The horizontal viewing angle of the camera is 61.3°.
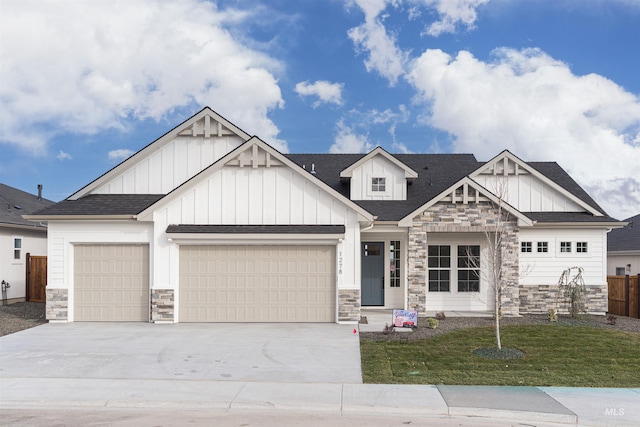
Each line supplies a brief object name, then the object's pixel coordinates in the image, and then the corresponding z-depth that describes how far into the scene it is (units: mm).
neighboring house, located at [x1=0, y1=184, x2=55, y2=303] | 21062
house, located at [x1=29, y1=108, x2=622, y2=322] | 16031
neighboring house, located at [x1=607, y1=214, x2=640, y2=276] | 26938
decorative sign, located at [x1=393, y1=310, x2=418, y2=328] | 14203
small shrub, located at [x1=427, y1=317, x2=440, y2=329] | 14852
